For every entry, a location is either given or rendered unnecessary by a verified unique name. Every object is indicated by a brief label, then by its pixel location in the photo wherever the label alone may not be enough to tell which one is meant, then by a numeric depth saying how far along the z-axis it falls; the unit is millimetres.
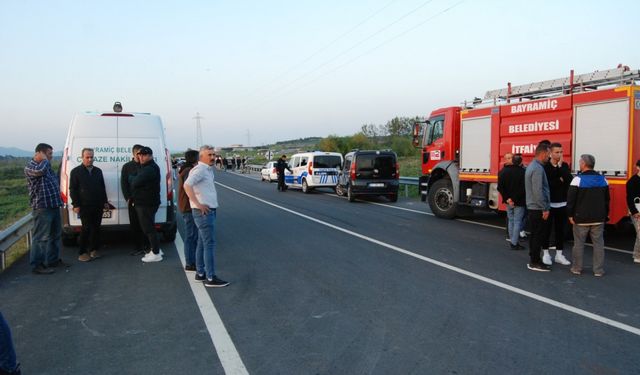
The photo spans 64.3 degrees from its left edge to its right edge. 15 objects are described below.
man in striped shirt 7434
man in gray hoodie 7532
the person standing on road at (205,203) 6504
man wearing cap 8156
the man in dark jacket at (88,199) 8164
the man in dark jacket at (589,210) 7137
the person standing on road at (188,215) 7398
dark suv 18578
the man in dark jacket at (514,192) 9172
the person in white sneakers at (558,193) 7824
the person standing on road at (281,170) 25125
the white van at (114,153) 8727
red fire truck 8849
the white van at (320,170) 23078
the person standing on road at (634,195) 7613
